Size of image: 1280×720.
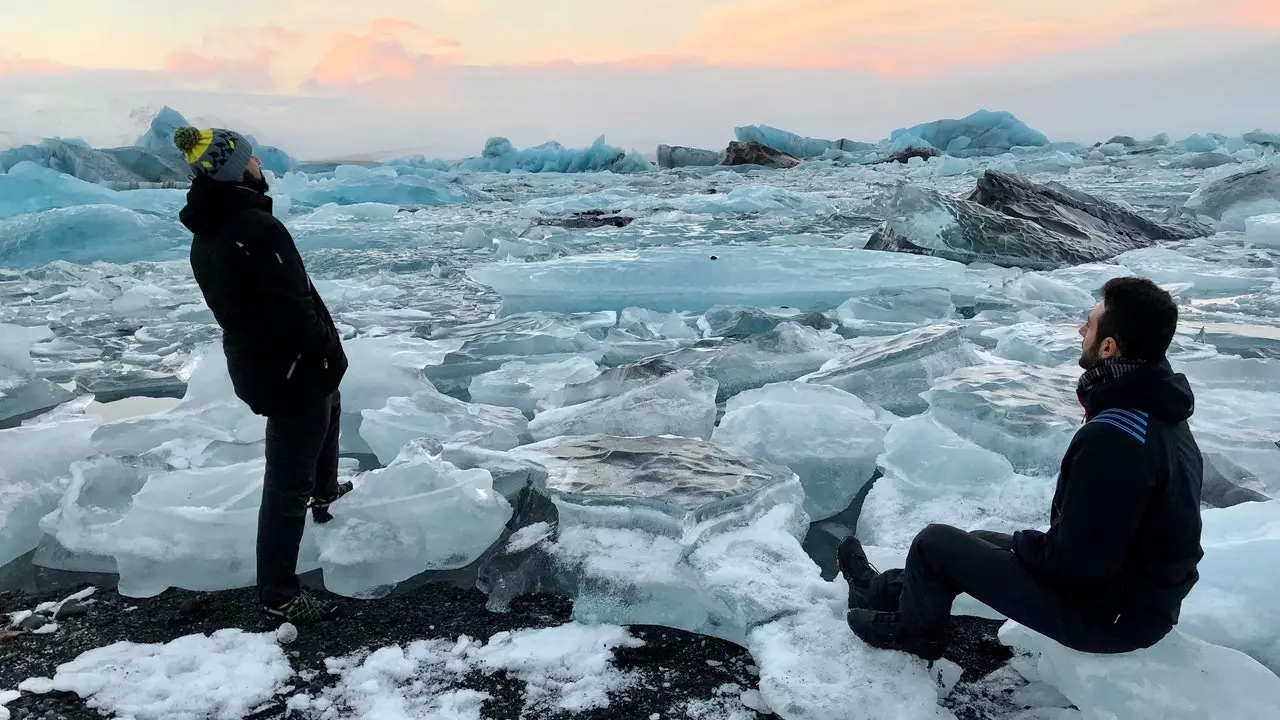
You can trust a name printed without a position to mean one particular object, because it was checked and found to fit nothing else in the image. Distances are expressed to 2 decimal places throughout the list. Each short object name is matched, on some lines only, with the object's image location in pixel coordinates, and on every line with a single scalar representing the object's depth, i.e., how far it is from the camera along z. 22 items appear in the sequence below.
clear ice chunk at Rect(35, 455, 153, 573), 2.65
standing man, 2.19
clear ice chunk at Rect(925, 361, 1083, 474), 3.12
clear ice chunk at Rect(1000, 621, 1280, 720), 1.67
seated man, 1.61
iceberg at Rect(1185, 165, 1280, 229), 10.54
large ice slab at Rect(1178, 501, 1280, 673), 1.98
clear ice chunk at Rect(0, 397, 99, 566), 2.79
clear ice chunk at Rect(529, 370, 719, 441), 3.57
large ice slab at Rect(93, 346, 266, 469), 3.40
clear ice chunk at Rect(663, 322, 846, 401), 4.44
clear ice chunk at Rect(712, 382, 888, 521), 3.06
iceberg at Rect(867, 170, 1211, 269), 8.45
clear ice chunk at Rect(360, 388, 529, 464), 3.48
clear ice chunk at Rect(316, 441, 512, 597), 2.52
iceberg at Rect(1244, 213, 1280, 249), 8.68
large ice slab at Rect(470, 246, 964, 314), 6.78
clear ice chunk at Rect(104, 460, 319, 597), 2.53
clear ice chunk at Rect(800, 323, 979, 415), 3.96
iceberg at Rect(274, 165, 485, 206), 19.56
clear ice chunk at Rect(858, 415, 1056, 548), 2.73
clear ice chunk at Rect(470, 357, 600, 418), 4.32
